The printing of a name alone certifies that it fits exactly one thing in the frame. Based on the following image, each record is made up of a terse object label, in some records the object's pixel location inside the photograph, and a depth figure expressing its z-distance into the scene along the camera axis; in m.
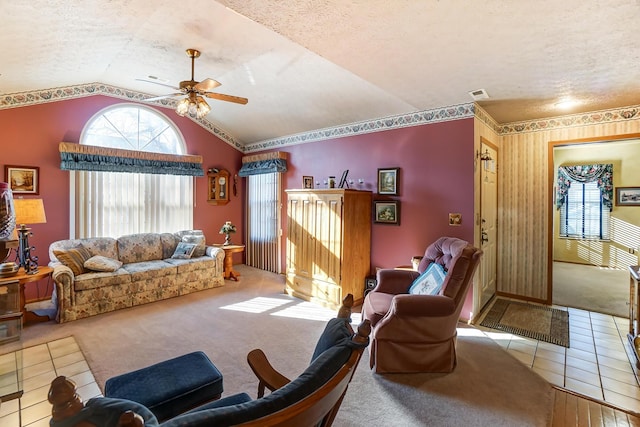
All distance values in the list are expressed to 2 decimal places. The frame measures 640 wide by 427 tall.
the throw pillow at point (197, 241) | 5.13
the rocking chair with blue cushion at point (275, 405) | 0.69
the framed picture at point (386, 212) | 4.29
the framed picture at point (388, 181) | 4.28
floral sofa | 3.76
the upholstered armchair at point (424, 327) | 2.53
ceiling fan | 3.11
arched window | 4.78
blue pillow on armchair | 2.85
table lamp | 3.45
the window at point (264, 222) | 6.04
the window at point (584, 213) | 6.70
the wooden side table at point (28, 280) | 3.42
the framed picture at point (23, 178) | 4.11
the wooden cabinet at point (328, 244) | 4.16
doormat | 3.34
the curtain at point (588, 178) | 6.56
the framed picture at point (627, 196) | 6.29
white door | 3.95
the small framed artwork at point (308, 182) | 5.41
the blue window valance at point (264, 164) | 5.80
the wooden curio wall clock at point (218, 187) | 6.18
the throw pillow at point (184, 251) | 5.00
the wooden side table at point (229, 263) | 5.55
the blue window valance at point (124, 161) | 4.48
